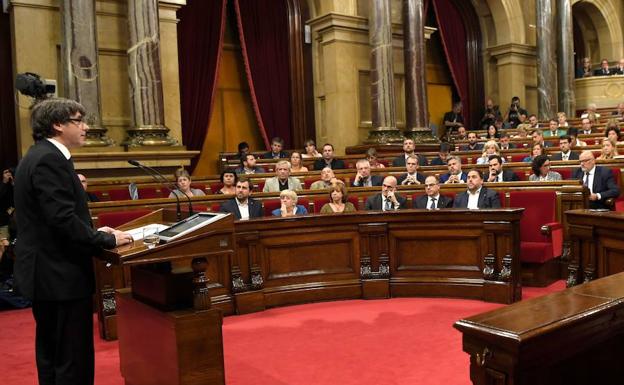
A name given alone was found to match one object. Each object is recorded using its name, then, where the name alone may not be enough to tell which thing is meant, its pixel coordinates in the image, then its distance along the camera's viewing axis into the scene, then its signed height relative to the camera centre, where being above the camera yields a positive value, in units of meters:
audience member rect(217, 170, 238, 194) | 6.62 -0.05
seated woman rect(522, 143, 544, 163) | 7.80 +0.16
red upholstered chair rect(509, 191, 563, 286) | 5.33 -0.64
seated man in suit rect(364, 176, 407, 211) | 5.84 -0.28
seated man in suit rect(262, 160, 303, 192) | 7.12 -0.08
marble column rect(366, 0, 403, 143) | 10.79 +1.60
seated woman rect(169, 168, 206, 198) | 6.53 -0.04
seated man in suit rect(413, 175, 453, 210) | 5.75 -0.29
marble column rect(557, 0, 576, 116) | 14.18 +2.35
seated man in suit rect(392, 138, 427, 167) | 8.78 +0.17
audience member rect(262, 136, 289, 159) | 9.69 +0.39
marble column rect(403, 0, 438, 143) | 11.15 +1.72
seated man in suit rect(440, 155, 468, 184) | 6.89 -0.05
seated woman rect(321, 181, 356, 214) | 5.71 -0.28
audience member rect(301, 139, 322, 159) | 9.66 +0.36
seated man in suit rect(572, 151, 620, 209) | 6.16 -0.21
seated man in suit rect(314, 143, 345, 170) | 8.84 +0.15
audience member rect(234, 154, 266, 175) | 8.37 +0.12
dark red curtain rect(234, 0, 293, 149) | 11.50 +2.11
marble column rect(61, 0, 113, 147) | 7.86 +1.57
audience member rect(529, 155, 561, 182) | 6.45 -0.06
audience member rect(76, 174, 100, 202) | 6.54 -0.15
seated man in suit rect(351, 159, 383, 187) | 7.09 -0.08
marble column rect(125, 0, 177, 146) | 8.26 +1.43
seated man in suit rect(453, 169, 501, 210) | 5.61 -0.27
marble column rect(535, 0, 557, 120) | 13.73 +2.33
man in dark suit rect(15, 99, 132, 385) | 2.36 -0.22
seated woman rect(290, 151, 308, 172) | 8.42 +0.14
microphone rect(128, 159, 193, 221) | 2.79 -0.15
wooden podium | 2.45 -0.57
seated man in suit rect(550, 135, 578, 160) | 7.88 +0.12
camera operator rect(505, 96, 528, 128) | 13.46 +1.10
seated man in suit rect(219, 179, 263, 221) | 5.73 -0.26
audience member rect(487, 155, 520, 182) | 6.82 -0.09
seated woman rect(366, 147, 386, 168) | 8.66 +0.17
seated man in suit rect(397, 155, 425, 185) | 7.11 -0.04
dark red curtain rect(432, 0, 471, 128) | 14.26 +2.85
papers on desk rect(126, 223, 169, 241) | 2.70 -0.22
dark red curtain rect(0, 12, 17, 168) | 9.03 +1.20
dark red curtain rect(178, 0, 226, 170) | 10.73 +2.01
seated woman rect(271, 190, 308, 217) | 5.50 -0.24
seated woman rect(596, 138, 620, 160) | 7.24 +0.11
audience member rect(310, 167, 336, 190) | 7.02 -0.08
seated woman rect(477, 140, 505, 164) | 8.03 +0.19
